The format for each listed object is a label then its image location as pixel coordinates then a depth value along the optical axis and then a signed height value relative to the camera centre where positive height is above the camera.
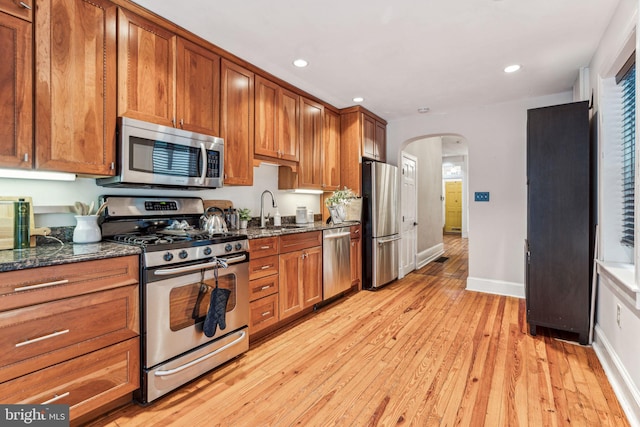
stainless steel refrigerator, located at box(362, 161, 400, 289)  4.25 -0.15
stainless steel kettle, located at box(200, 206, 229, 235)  2.60 -0.10
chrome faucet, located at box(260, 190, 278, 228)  3.45 +0.06
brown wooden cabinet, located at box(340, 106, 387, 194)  4.30 +0.98
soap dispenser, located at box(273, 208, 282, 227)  3.54 -0.08
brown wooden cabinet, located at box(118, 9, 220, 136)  2.12 +1.00
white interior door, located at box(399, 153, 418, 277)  5.06 -0.03
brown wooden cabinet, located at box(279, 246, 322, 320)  2.94 -0.67
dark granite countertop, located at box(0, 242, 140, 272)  1.42 -0.22
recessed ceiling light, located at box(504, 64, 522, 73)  3.09 +1.45
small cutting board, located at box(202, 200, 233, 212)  2.92 +0.08
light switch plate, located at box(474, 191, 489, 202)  4.28 +0.24
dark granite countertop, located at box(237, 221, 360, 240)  2.70 -0.17
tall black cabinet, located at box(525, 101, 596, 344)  2.64 -0.02
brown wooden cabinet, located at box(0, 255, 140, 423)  1.40 -0.61
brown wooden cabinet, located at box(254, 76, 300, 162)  3.14 +0.97
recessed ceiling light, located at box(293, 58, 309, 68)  2.98 +1.45
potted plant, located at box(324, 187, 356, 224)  4.07 +0.12
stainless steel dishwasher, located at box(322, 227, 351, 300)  3.49 -0.56
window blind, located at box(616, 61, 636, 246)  2.29 +0.49
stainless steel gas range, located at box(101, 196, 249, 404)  1.86 -0.52
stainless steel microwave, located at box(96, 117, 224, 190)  2.11 +0.40
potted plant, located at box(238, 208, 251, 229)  3.14 -0.05
